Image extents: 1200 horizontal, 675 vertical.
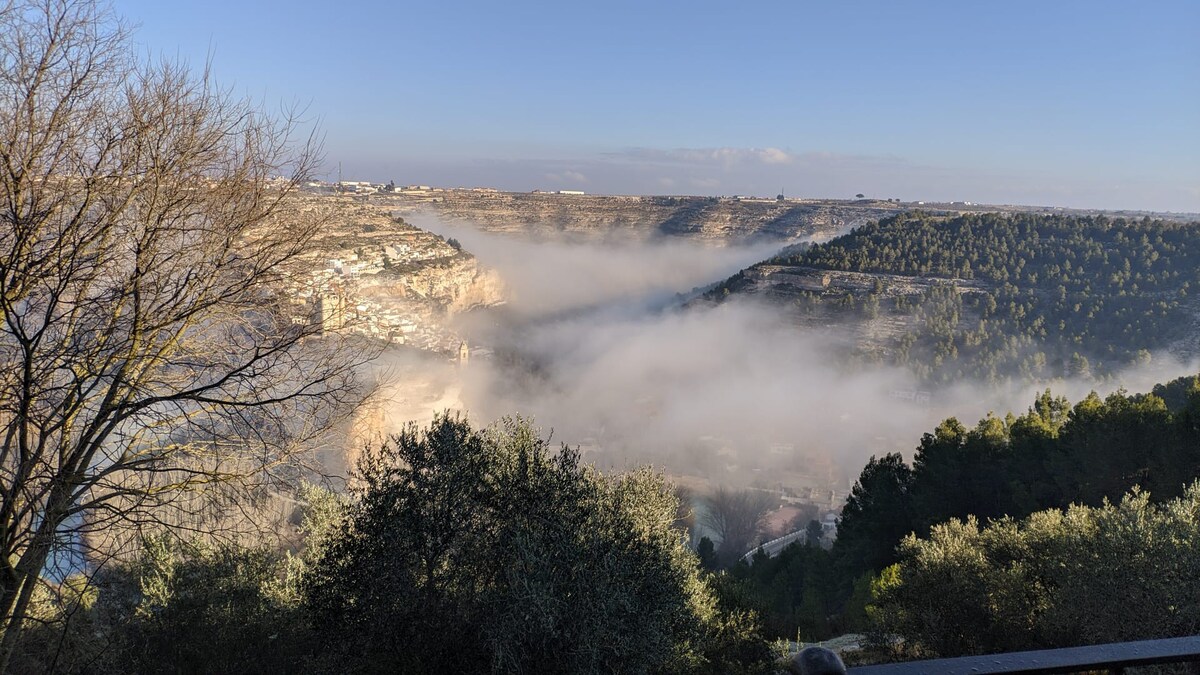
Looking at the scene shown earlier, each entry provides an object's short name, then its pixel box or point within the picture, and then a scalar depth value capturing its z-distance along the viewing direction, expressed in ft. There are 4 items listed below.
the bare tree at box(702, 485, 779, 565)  159.84
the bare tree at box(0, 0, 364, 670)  15.16
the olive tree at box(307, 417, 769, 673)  22.80
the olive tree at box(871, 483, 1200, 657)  30.26
